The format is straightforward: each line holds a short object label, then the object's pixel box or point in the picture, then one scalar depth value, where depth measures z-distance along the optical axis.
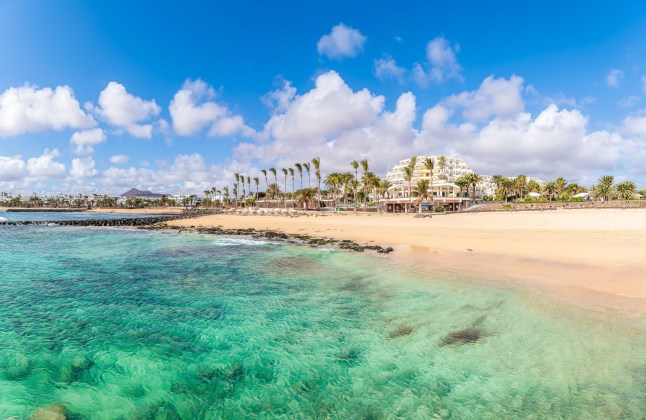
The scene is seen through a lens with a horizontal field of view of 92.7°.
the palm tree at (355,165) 100.81
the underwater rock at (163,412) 5.38
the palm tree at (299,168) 118.37
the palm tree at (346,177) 102.15
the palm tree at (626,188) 93.50
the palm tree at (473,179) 92.19
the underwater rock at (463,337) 7.90
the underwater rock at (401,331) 8.42
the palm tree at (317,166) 103.31
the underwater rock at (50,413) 5.28
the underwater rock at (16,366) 6.68
